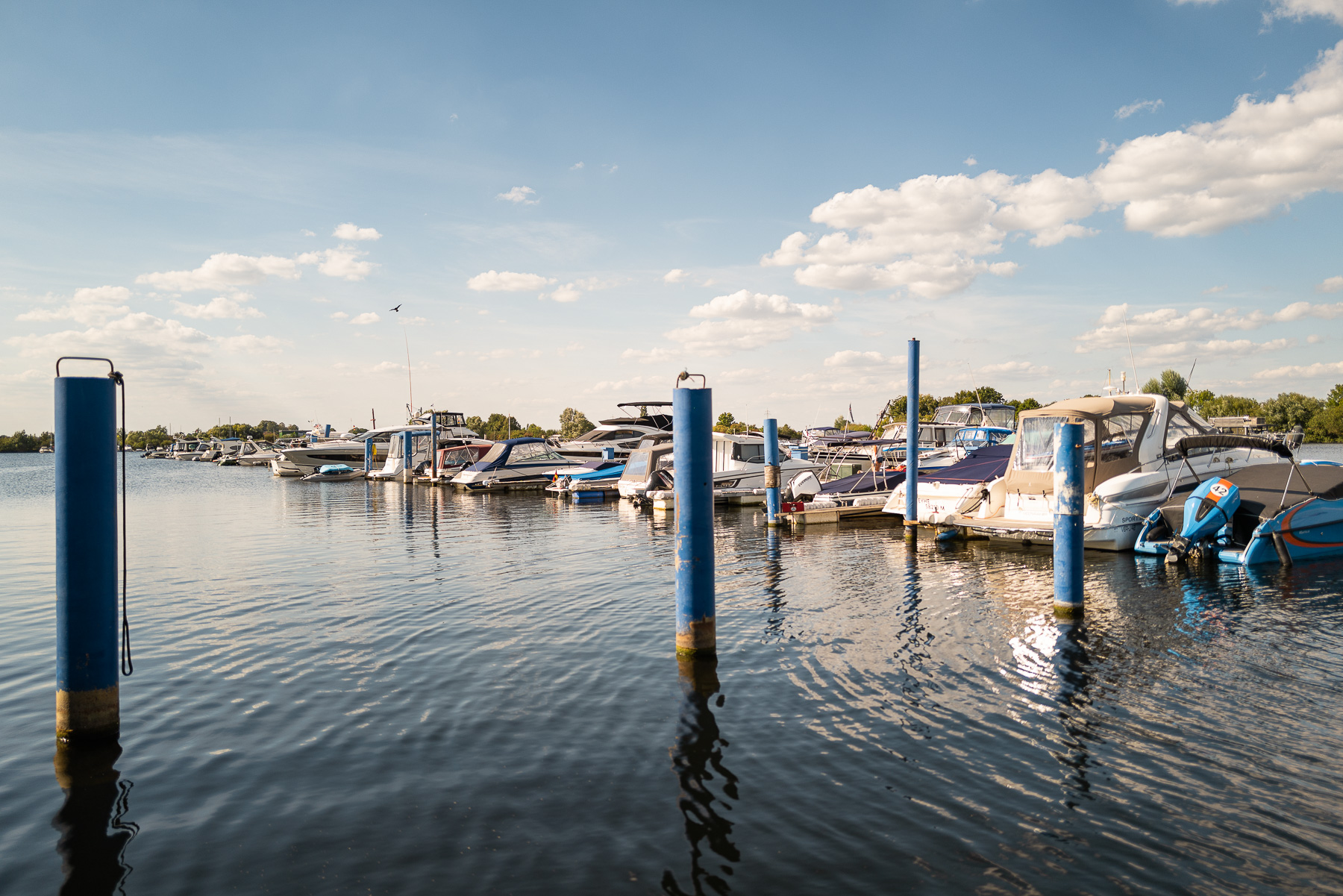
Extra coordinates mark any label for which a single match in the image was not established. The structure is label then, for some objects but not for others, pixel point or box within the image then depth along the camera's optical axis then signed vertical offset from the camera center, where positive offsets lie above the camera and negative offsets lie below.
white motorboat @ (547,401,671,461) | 45.03 +0.22
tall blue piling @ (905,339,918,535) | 16.91 -0.15
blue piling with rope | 5.66 -0.59
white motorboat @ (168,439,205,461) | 109.81 -0.82
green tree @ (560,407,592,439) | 84.50 +1.87
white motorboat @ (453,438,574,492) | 37.19 -1.29
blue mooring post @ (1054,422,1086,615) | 9.75 -1.17
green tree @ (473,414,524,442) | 95.71 +1.69
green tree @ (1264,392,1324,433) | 101.75 +2.88
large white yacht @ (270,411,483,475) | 53.44 -0.43
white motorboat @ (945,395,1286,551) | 15.08 -0.64
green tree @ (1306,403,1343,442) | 98.50 +0.60
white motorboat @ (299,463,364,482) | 49.69 -2.04
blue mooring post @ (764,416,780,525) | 20.27 -0.85
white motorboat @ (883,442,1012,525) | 17.06 -1.25
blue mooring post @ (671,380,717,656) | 7.64 -0.48
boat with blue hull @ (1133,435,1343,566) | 13.16 -1.56
